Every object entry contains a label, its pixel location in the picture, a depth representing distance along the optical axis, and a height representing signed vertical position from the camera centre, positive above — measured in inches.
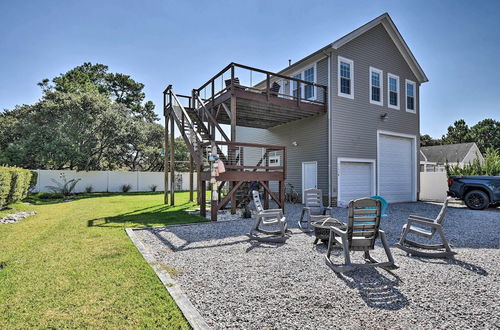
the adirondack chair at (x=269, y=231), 224.7 -50.5
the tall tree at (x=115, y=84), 1080.8 +370.4
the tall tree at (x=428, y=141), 1784.0 +204.5
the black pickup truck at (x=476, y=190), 412.5 -28.4
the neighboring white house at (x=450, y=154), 1091.1 +76.3
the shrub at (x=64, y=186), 655.8 -44.6
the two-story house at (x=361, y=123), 460.4 +90.4
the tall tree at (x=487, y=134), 1611.7 +234.6
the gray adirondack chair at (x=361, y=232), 151.6 -35.6
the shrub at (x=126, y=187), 791.6 -52.9
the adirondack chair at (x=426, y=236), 182.2 -49.2
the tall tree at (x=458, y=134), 1728.6 +249.9
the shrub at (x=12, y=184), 339.3 -22.7
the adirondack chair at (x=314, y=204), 288.6 -37.7
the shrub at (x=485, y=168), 535.8 +8.3
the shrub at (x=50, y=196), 586.4 -59.8
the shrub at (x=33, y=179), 526.0 -21.4
